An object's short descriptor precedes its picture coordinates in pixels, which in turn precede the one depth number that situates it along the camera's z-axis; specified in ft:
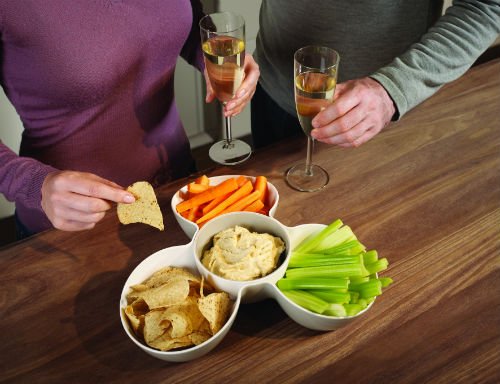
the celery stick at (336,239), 3.28
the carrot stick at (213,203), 3.63
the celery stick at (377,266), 3.09
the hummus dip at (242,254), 3.00
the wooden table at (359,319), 2.84
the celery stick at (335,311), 2.89
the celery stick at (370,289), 2.93
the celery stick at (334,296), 2.93
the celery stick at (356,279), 3.04
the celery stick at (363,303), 2.89
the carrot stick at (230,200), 3.58
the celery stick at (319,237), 3.29
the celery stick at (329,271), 3.02
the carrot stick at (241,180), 3.80
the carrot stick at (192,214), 3.62
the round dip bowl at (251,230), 2.94
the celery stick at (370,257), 3.15
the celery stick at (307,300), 2.89
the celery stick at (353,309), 2.87
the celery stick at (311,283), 2.97
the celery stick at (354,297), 2.98
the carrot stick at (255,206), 3.64
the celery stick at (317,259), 3.08
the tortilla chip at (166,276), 3.07
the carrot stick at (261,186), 3.72
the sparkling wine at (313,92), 3.61
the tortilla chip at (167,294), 2.83
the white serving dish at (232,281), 2.79
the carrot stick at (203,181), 3.79
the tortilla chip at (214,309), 2.77
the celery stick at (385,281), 2.99
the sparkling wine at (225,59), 3.98
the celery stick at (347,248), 3.20
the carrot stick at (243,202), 3.64
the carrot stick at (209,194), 3.63
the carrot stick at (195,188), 3.73
